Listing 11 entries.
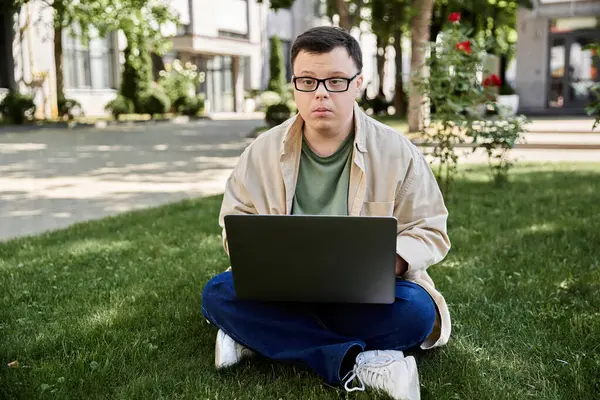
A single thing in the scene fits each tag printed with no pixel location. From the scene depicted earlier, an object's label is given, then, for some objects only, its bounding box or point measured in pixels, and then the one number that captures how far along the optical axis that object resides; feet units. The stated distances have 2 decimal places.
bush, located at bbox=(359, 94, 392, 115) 77.36
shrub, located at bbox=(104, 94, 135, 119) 78.33
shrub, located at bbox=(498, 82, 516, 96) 70.74
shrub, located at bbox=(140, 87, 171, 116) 81.00
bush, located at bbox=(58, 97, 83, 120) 70.74
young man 8.50
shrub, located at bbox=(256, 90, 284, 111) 97.40
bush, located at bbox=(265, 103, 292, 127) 54.13
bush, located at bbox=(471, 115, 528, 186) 22.72
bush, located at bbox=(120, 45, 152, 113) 80.71
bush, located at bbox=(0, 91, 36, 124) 63.93
